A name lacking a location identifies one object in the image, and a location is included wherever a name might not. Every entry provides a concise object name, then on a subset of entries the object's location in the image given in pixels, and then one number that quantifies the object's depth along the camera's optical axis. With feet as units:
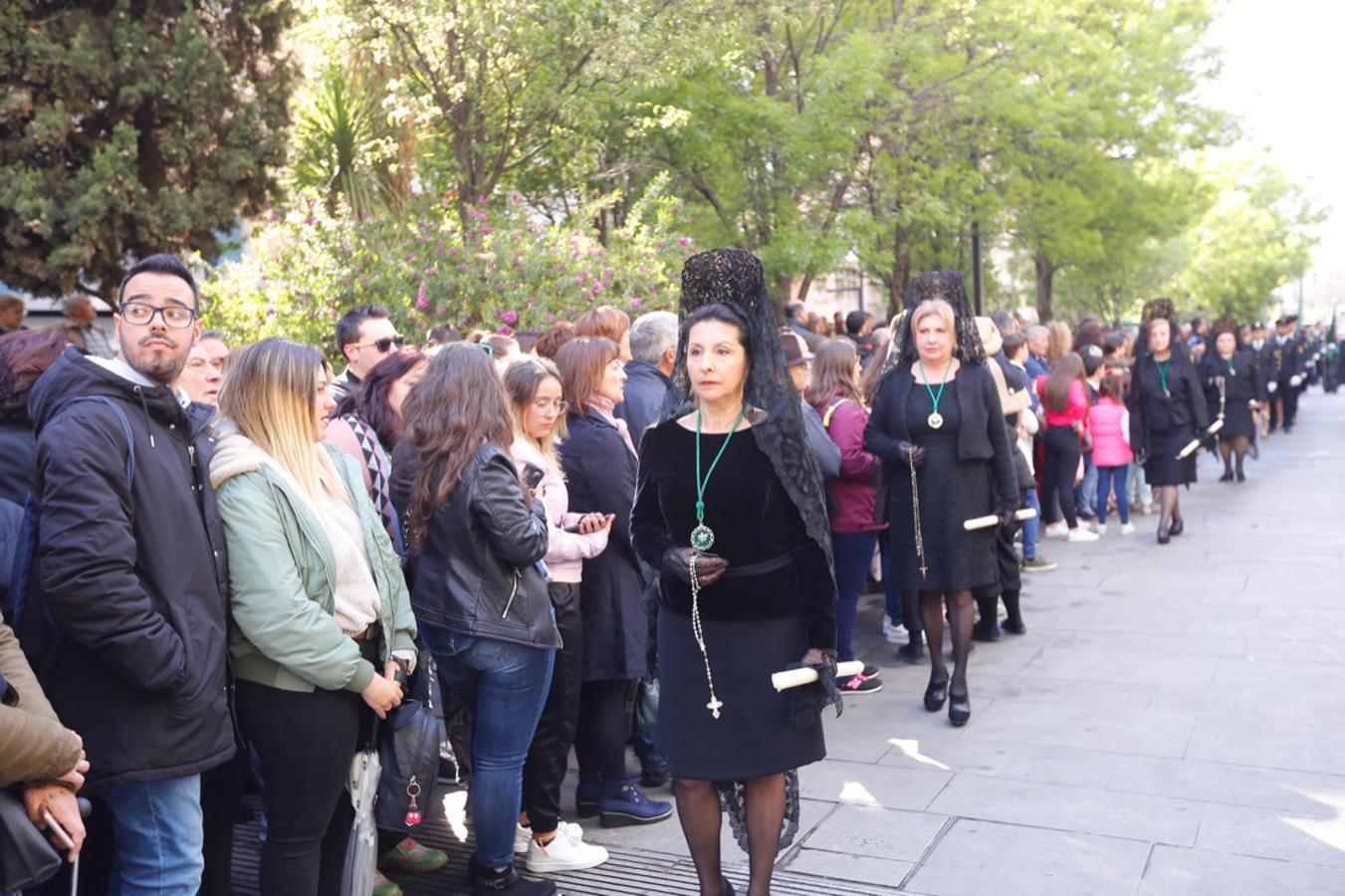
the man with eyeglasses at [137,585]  10.65
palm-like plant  43.14
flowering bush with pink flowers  33.63
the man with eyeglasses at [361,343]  19.62
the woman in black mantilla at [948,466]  22.03
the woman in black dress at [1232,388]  52.08
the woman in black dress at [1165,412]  38.88
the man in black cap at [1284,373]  76.54
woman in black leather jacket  14.66
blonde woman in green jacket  12.26
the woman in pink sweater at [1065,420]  38.02
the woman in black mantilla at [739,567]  13.29
